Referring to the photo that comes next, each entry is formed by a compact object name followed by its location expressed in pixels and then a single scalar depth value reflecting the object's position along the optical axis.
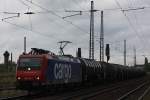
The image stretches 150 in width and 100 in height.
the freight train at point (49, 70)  28.44
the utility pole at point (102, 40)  55.19
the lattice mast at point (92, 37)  46.75
